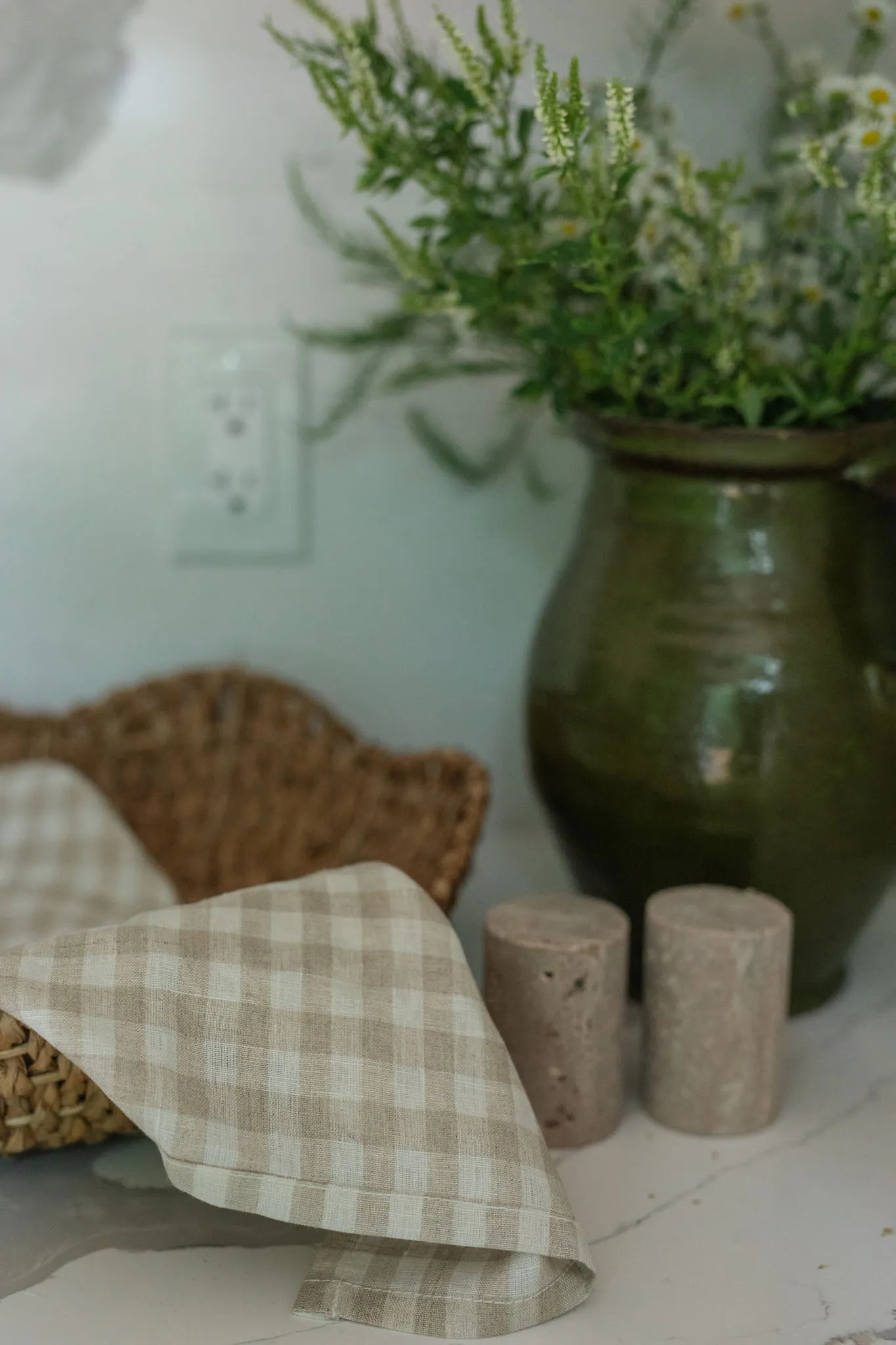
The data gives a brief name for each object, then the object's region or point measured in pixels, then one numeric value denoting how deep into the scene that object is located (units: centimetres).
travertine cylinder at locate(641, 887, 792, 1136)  61
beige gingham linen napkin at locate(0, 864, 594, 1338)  49
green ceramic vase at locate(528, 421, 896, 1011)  67
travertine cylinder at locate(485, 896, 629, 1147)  61
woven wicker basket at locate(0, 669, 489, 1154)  84
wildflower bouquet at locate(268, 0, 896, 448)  60
